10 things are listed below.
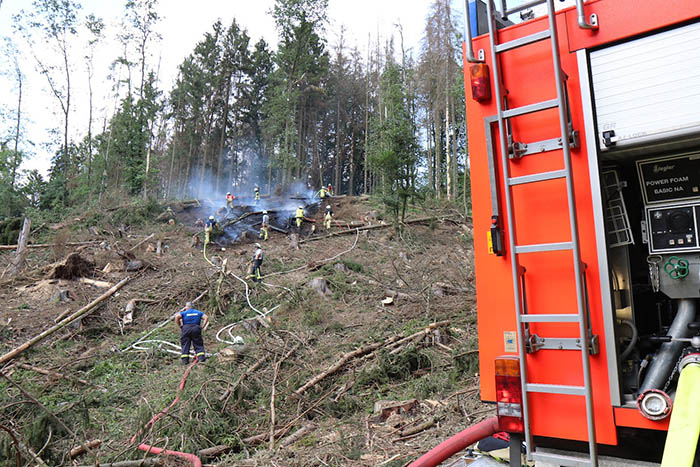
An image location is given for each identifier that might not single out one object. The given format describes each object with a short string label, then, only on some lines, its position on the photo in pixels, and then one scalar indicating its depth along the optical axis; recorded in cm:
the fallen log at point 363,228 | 1859
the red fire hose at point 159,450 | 464
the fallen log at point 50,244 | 1612
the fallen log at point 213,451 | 516
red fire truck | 214
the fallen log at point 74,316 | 820
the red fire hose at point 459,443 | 287
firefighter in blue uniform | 933
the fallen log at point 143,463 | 448
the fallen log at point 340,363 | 653
